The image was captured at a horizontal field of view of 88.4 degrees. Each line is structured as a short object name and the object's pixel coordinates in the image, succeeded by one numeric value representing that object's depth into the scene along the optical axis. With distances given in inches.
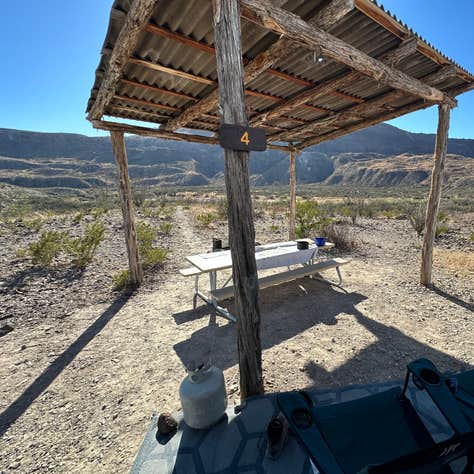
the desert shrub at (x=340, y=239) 275.3
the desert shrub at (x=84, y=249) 223.0
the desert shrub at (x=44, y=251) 213.8
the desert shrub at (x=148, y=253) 229.5
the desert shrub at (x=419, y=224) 321.4
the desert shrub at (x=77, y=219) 441.9
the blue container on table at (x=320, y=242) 193.5
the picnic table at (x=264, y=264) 146.3
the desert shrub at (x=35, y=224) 370.3
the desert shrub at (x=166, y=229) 370.9
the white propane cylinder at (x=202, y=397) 70.7
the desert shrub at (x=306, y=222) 321.4
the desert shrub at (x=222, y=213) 504.1
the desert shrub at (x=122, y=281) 186.7
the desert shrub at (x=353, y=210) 429.7
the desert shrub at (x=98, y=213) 502.5
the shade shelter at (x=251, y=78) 72.9
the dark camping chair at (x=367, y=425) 39.0
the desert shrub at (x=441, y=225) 309.1
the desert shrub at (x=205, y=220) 433.1
